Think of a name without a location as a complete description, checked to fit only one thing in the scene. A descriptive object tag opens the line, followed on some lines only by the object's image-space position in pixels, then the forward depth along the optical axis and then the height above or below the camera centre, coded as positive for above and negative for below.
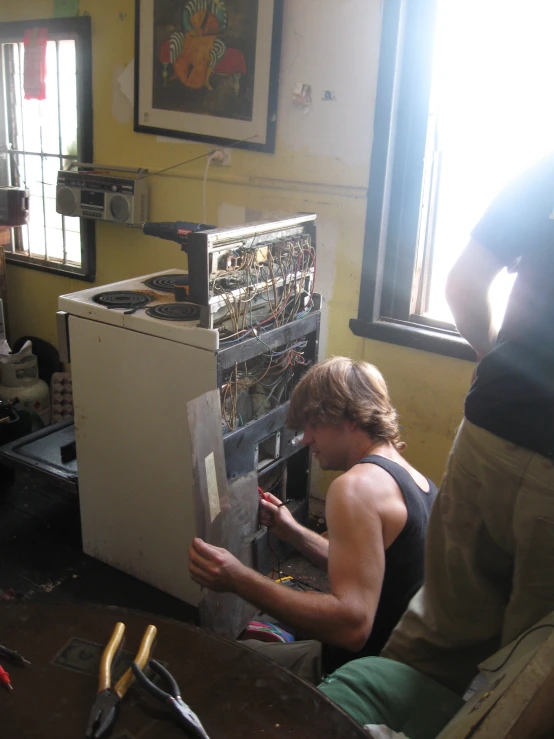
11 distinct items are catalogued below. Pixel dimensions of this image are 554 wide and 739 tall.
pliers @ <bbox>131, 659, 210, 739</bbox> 0.87 -0.69
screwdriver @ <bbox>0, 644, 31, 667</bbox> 0.99 -0.71
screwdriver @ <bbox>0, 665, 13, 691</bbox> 0.95 -0.71
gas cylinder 3.32 -1.10
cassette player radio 2.94 -0.16
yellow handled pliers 0.88 -0.69
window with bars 3.11 +0.10
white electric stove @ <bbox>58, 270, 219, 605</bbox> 1.97 -0.76
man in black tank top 1.29 -0.70
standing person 1.20 -0.52
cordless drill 2.22 -0.20
